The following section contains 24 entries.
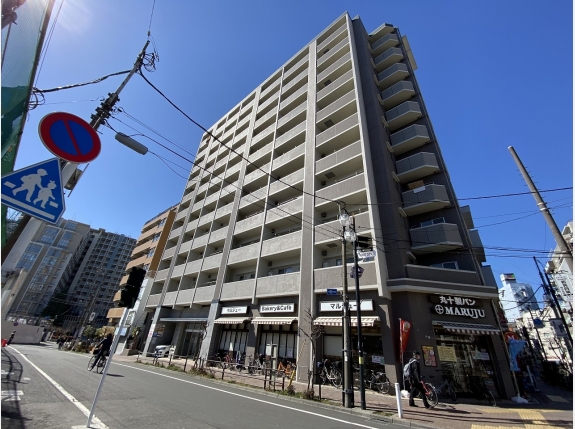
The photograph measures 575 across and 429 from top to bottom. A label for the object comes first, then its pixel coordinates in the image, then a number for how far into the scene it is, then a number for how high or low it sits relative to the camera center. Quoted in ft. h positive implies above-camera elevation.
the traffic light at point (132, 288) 19.20 +3.85
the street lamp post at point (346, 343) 29.83 +2.17
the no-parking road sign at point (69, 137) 10.88 +7.81
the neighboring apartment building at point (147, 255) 100.99 +41.09
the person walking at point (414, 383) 31.72 -1.59
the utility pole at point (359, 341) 29.32 +2.52
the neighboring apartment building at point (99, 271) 281.33 +78.58
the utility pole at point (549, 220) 24.81 +13.77
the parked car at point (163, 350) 80.18 -0.40
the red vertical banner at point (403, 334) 40.57 +4.58
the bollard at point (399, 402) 26.11 -3.07
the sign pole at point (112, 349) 16.25 -0.26
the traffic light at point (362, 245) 48.06 +19.97
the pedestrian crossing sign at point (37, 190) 8.39 +4.35
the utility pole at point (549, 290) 67.63 +21.42
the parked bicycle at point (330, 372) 44.83 -1.63
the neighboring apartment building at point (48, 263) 232.53 +62.87
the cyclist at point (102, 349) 43.46 -0.74
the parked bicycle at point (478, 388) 38.79 -2.00
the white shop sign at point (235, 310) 64.29 +9.84
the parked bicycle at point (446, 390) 38.24 -2.49
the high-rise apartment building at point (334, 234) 45.42 +27.71
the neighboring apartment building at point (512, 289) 195.52 +59.35
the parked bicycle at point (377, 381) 40.73 -2.22
